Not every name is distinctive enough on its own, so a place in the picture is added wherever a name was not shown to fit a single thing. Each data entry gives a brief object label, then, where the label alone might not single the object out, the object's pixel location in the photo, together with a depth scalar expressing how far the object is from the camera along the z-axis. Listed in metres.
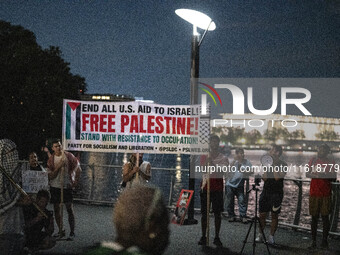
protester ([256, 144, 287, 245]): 8.81
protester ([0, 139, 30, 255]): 4.71
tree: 33.62
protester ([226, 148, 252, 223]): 12.41
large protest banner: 9.54
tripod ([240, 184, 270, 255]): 8.21
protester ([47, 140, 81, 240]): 8.93
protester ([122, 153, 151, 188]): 9.00
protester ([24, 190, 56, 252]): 6.84
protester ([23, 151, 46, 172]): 8.52
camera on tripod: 8.45
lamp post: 10.96
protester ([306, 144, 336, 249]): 8.75
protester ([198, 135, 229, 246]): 9.04
